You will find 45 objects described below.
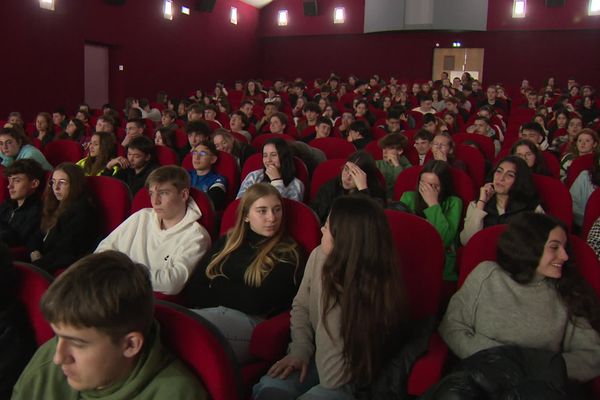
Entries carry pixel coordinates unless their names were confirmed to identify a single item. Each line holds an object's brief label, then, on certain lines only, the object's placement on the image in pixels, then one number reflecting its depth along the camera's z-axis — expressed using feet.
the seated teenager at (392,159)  14.24
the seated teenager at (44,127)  21.53
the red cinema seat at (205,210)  9.18
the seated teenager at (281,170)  12.77
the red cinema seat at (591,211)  10.36
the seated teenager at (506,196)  10.30
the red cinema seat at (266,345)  6.56
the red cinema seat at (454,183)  11.18
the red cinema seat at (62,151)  16.96
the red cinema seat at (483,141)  17.46
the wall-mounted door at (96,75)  37.17
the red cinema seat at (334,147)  16.96
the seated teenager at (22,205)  10.64
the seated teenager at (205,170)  13.43
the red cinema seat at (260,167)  13.52
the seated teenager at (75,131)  20.89
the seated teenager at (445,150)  13.84
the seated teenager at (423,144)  16.25
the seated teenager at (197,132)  16.65
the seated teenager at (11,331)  5.30
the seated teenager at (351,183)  11.18
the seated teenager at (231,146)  15.87
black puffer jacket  4.80
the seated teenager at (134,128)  18.30
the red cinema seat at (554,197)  10.41
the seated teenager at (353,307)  5.77
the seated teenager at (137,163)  13.89
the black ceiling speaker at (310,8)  56.18
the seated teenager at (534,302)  6.30
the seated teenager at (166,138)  18.07
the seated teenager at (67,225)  9.95
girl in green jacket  10.12
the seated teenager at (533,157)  12.73
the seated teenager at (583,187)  12.31
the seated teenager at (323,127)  19.60
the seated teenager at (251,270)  7.53
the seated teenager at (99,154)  14.89
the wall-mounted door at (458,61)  55.21
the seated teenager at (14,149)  15.25
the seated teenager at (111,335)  4.02
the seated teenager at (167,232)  8.43
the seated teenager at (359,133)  18.53
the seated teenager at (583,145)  15.20
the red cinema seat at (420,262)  7.18
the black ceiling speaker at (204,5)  47.16
